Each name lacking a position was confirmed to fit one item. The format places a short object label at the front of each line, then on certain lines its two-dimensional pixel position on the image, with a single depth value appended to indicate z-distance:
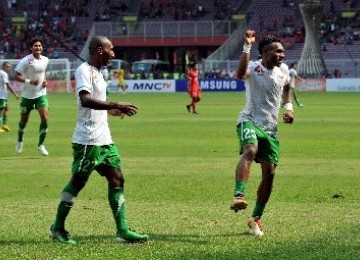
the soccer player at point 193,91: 41.34
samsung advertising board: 70.69
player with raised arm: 11.44
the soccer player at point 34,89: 22.05
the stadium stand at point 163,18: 80.88
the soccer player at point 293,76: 45.88
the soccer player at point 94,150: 10.76
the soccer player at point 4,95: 32.28
